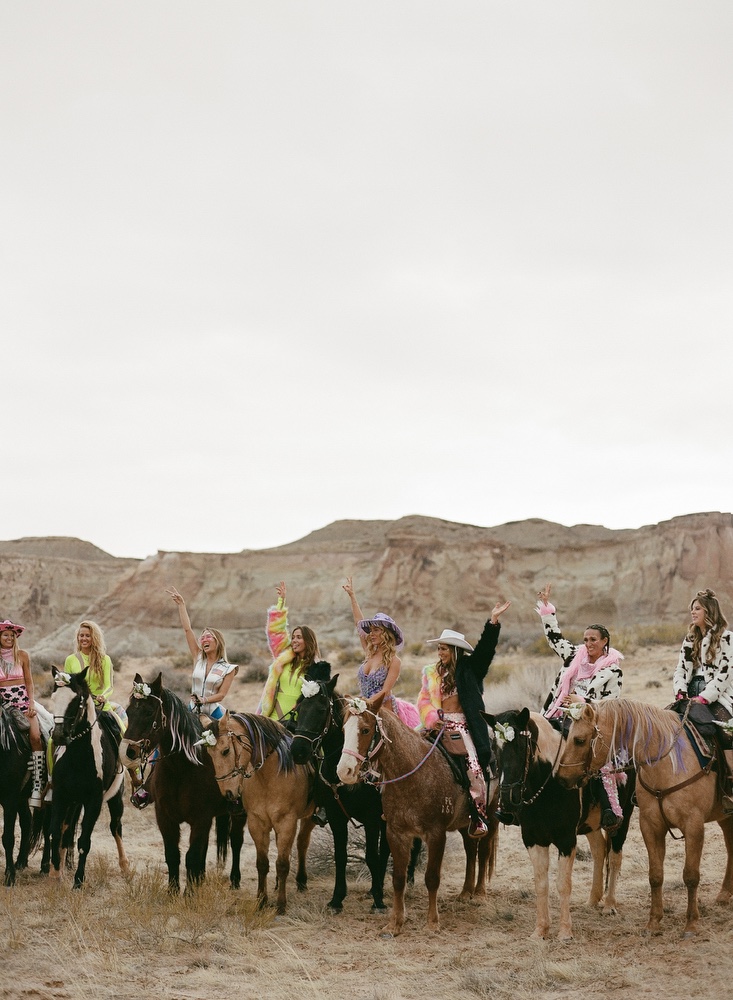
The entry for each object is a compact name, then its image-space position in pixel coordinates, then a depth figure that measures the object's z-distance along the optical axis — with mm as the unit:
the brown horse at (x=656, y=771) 7434
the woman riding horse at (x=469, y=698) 8359
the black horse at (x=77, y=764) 8898
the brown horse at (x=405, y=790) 7711
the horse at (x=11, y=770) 9383
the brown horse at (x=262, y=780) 8328
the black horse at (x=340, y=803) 8383
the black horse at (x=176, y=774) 8367
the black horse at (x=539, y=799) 7285
